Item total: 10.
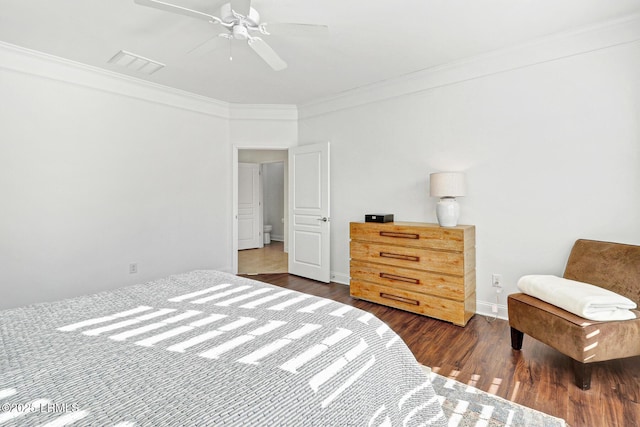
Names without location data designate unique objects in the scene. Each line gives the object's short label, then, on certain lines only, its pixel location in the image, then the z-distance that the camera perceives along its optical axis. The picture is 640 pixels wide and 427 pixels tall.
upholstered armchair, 1.87
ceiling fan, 1.91
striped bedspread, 0.77
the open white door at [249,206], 7.10
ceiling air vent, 3.03
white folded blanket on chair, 1.91
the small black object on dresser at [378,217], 3.51
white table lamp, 3.07
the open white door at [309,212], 4.40
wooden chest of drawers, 2.87
